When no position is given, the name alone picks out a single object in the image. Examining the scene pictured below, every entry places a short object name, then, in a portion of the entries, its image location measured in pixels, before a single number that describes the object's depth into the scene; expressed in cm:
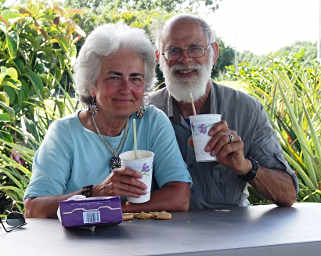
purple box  138
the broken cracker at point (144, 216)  158
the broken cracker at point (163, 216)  156
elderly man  221
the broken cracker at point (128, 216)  154
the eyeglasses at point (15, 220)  147
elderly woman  185
